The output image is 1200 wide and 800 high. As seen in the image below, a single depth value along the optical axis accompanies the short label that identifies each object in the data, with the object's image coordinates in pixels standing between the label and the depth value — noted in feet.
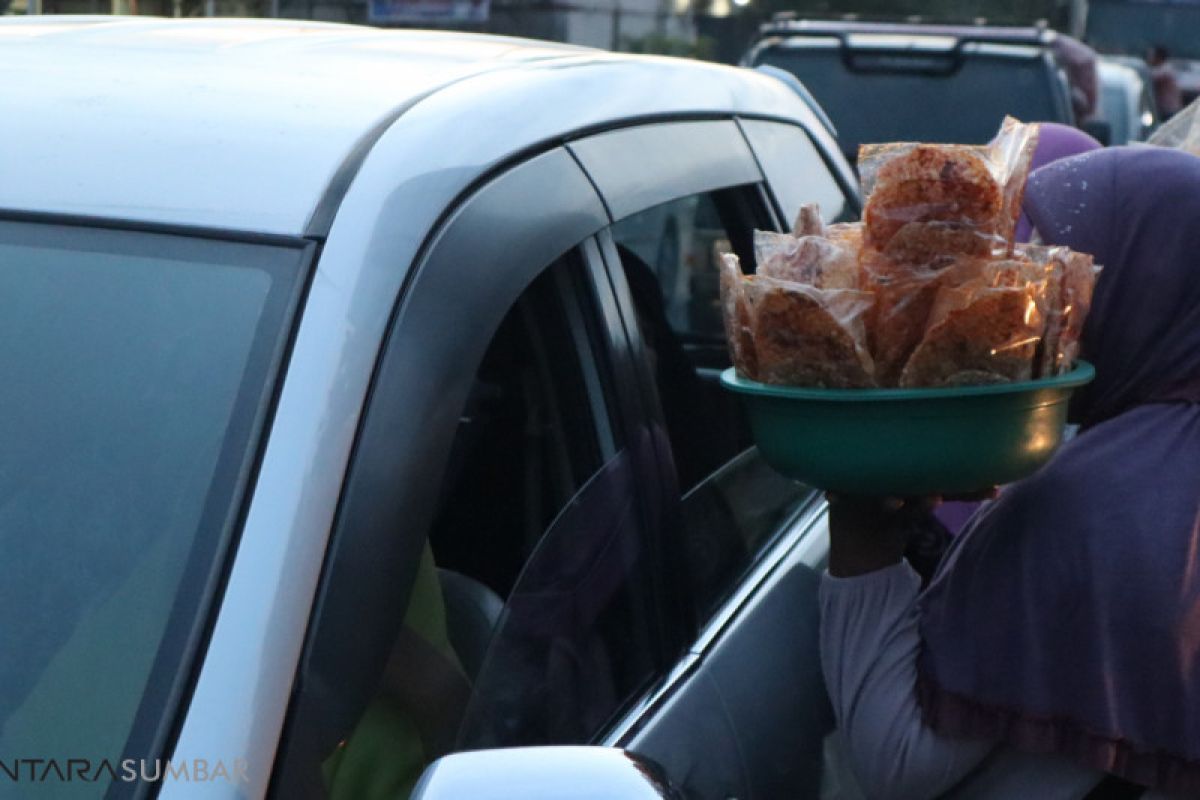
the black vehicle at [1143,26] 85.15
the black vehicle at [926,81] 30.99
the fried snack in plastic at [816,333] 7.20
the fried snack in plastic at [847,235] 7.53
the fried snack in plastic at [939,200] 7.27
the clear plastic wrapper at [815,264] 7.37
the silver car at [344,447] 5.90
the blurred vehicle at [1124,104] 44.06
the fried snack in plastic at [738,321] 7.42
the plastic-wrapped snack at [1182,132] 10.06
